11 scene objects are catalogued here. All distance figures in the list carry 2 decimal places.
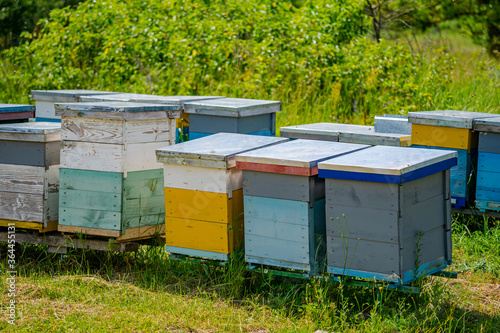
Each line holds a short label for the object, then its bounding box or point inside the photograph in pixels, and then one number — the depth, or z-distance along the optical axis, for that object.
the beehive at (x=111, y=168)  7.69
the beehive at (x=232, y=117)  9.66
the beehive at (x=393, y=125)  10.29
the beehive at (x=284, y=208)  6.65
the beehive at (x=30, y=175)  8.06
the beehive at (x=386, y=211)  6.15
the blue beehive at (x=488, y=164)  8.90
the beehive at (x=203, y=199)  7.13
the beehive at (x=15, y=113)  9.70
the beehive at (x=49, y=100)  11.05
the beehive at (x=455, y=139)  9.20
